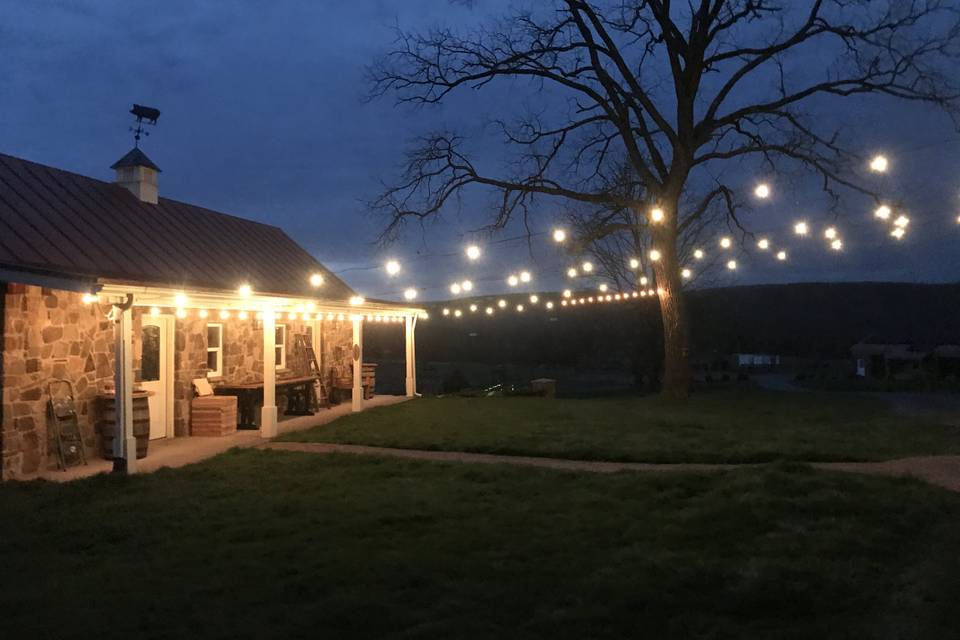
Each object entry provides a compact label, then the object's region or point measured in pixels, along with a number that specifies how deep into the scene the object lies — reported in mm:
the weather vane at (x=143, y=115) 15422
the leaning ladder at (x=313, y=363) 16828
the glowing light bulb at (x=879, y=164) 12609
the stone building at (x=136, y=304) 9133
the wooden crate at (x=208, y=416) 12727
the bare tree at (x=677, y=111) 17312
